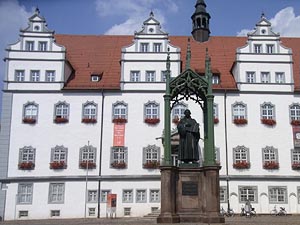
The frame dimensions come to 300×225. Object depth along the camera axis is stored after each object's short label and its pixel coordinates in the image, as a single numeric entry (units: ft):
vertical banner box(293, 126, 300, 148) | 79.07
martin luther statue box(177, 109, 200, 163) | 36.28
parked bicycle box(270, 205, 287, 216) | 74.73
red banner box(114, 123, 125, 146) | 78.23
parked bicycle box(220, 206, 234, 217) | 72.06
